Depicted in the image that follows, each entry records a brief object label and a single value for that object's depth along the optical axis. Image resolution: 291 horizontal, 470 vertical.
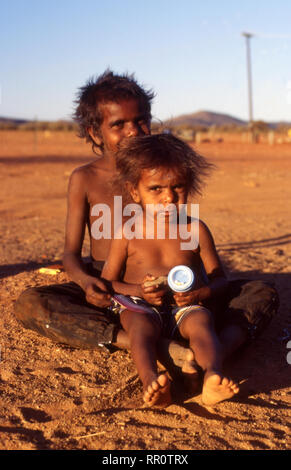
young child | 3.00
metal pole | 36.25
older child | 3.30
